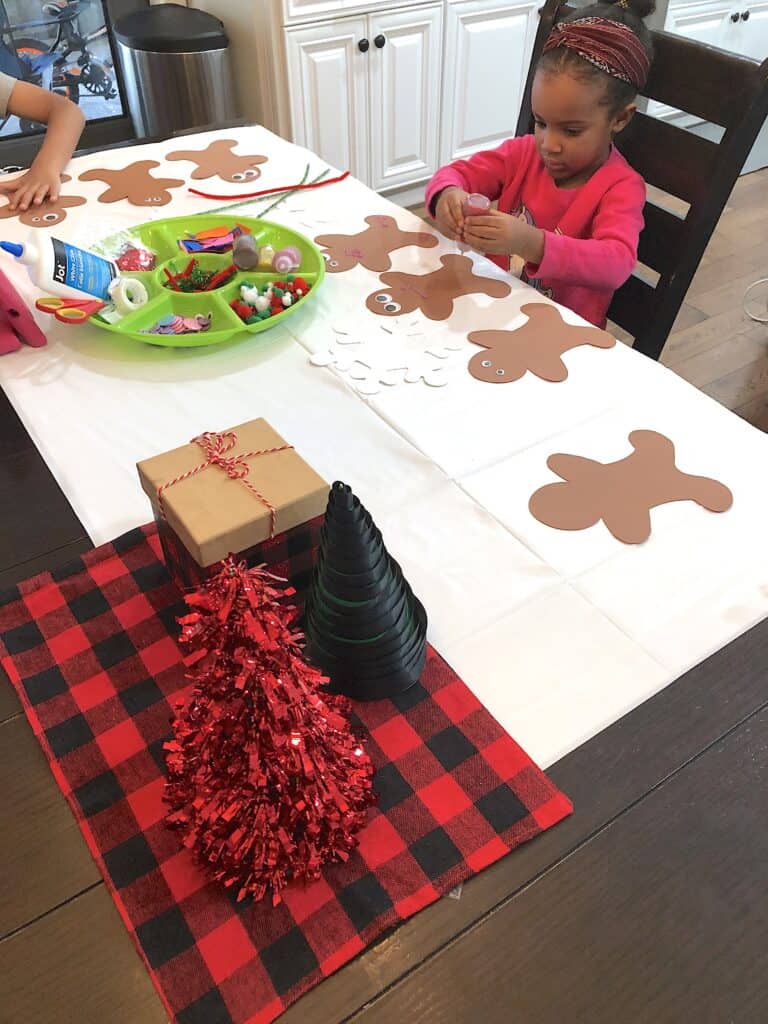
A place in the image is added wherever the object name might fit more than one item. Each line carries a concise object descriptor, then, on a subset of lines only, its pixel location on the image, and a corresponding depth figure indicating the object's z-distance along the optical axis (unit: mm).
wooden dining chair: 1045
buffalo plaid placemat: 482
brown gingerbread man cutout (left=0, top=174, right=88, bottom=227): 1225
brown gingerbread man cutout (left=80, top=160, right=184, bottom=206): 1279
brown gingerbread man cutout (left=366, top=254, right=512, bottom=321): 1051
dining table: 482
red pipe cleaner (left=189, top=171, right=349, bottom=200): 1294
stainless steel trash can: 2387
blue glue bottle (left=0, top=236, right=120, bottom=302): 933
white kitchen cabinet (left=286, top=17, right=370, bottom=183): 2412
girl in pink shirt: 1083
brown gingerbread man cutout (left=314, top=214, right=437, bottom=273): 1143
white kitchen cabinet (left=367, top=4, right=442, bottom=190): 2535
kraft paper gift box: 597
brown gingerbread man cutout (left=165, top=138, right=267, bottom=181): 1361
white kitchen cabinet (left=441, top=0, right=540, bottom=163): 2674
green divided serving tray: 975
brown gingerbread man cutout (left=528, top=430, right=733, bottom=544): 756
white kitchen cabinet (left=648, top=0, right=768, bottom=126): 2912
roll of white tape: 994
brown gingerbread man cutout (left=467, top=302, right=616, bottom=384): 944
